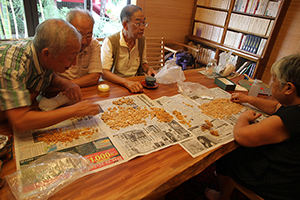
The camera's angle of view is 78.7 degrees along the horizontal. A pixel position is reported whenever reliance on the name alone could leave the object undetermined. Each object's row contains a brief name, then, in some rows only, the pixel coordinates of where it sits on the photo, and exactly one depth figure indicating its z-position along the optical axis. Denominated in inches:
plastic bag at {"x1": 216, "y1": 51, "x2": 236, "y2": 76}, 87.1
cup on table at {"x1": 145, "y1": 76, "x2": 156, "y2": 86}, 64.7
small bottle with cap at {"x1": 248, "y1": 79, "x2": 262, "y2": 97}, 69.7
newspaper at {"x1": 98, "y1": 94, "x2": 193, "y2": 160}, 37.9
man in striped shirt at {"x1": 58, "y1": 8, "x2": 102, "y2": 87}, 57.1
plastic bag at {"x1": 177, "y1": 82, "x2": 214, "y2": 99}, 65.6
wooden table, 28.6
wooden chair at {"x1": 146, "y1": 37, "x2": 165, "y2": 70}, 117.3
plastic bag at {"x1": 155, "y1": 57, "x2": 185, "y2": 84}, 72.0
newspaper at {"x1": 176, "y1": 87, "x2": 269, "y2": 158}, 40.7
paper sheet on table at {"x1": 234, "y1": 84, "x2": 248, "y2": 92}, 76.0
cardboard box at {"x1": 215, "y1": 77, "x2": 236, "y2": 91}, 72.9
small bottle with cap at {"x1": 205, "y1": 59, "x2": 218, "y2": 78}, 83.2
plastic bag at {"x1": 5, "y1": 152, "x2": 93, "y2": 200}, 27.1
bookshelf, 124.9
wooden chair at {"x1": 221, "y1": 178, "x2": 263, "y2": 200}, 46.6
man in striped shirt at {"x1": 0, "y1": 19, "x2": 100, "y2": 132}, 33.1
